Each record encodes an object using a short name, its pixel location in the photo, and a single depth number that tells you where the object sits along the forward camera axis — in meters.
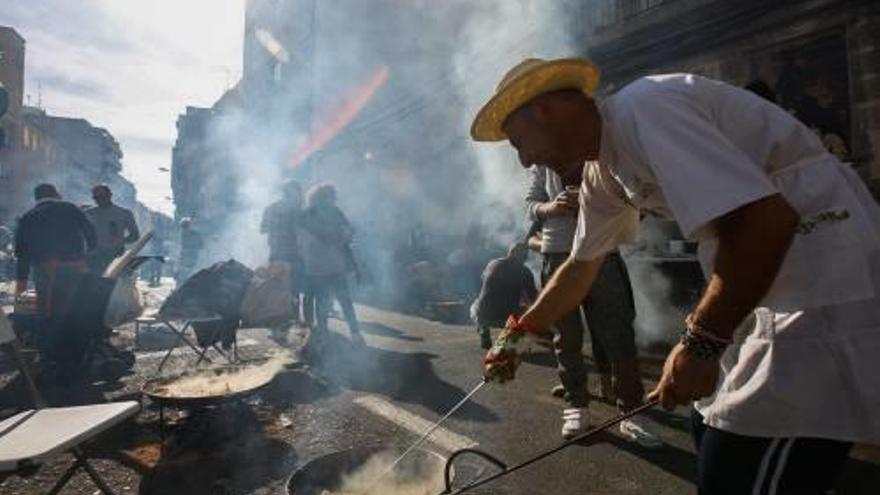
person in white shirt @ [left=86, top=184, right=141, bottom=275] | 9.12
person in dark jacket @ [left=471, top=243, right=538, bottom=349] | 7.64
